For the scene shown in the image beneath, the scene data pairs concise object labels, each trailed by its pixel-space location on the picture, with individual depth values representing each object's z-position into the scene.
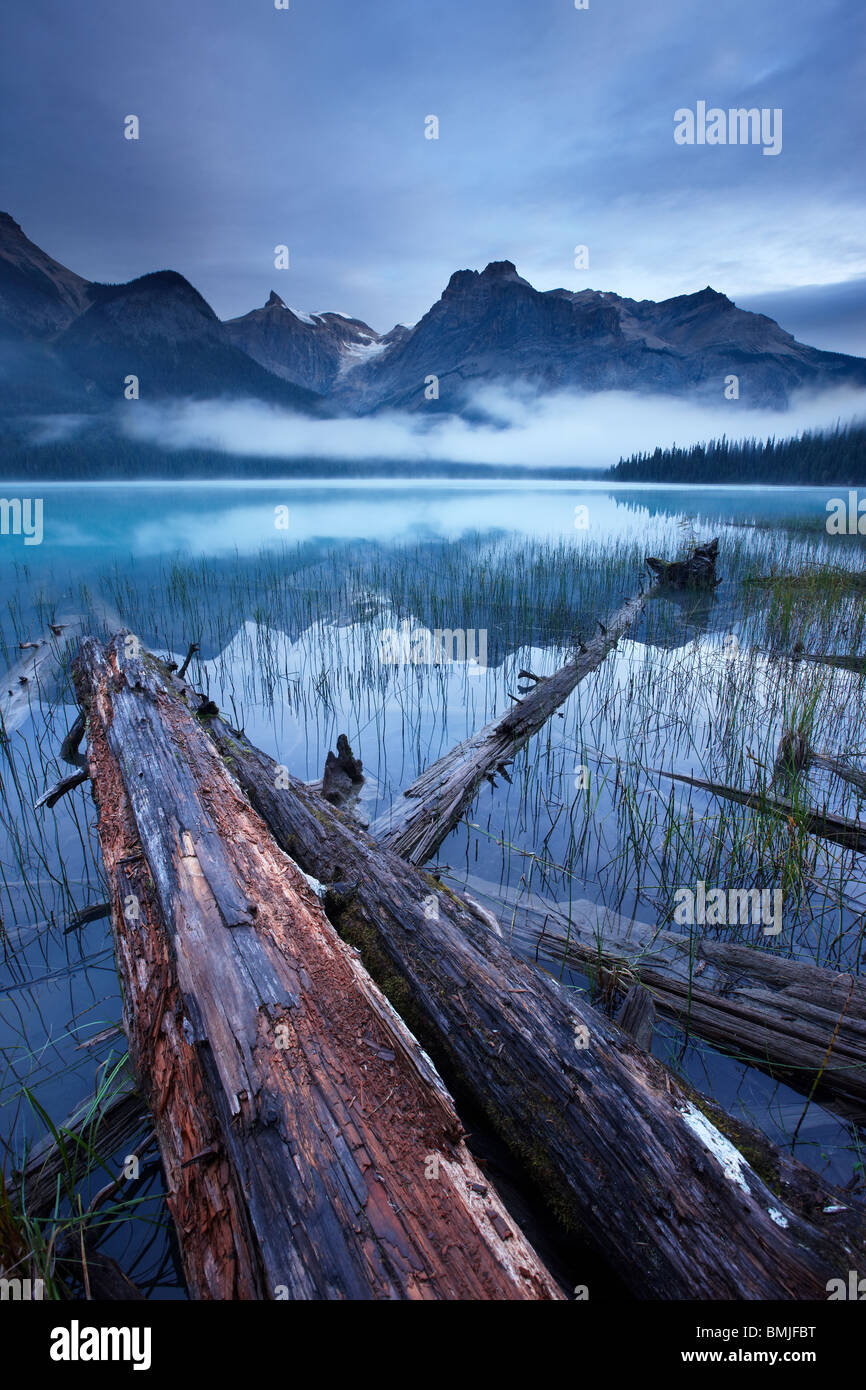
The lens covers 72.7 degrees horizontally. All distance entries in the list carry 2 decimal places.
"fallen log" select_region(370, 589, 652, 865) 3.54
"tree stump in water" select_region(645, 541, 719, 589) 12.14
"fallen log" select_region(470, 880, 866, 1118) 2.15
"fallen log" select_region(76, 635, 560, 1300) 1.16
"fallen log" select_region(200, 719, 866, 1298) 1.29
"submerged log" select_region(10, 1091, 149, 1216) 1.74
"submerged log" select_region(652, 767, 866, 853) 3.50
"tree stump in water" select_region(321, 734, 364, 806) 4.30
